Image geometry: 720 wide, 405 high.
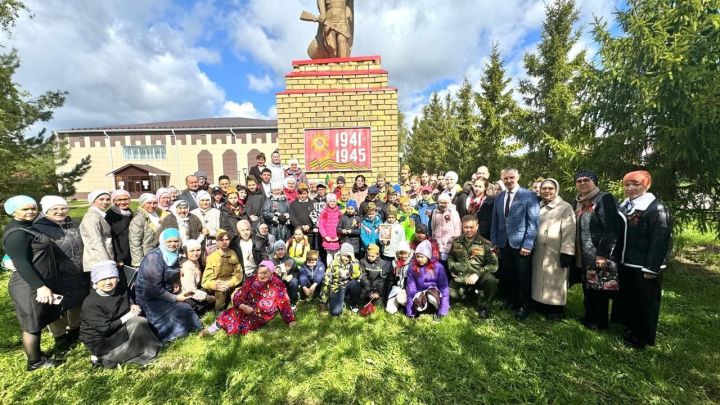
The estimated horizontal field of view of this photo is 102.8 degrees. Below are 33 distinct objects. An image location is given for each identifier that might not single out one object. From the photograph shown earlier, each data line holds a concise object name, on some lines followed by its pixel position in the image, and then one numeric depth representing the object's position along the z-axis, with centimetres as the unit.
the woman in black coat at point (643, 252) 293
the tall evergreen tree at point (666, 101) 450
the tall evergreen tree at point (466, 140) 1575
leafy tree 674
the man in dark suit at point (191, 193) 511
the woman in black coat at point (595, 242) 327
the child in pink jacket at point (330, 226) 514
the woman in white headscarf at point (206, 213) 475
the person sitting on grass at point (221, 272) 431
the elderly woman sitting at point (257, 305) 383
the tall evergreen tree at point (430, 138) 2296
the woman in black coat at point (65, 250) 323
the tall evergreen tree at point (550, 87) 1165
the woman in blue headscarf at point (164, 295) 371
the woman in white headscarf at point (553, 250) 368
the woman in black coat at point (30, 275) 288
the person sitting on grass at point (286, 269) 451
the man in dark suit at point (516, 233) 381
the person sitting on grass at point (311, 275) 468
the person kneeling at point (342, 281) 432
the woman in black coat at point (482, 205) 452
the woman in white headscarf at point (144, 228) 399
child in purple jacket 412
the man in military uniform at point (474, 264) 418
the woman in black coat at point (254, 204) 540
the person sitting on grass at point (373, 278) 449
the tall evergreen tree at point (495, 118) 1458
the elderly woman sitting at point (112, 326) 309
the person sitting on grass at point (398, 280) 429
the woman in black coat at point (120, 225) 388
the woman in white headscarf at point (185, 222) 452
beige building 3350
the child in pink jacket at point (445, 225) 462
